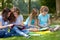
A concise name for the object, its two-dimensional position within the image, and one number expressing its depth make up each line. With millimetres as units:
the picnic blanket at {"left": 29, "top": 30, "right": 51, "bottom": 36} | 6003
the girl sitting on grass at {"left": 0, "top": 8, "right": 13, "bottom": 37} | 5616
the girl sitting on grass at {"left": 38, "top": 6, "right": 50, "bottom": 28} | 6730
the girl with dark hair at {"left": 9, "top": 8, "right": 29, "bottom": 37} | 5672
